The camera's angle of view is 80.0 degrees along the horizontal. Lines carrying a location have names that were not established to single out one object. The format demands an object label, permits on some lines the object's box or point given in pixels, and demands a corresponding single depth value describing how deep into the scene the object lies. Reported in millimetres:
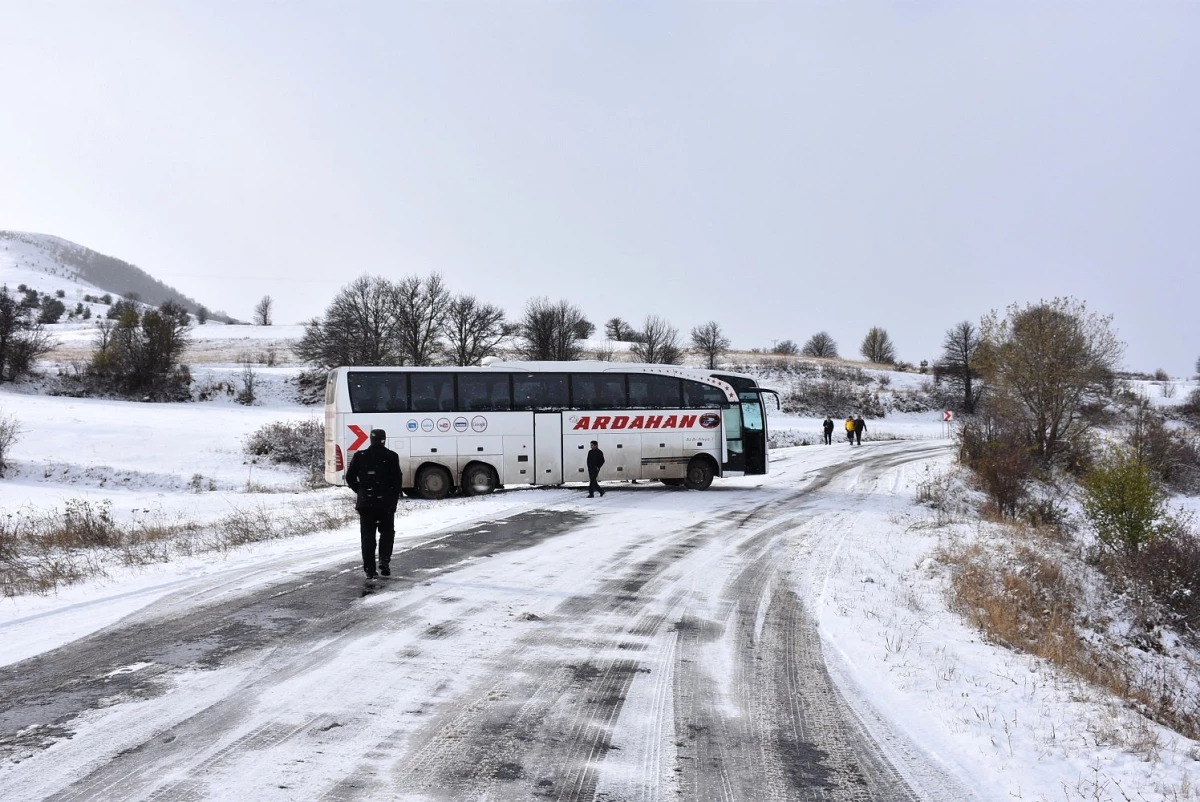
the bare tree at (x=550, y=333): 64812
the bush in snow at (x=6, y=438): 29938
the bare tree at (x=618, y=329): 106562
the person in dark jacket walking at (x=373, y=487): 8602
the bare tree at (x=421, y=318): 59438
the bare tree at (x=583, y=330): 69250
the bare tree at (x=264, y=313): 119875
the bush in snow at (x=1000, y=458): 21766
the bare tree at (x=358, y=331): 56594
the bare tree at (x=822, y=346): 111819
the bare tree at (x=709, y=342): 87062
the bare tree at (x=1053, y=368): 30625
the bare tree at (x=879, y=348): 111062
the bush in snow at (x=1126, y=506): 18391
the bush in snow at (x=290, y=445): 35625
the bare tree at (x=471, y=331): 60656
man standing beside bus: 18734
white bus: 19109
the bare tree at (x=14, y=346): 50938
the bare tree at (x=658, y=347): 71188
